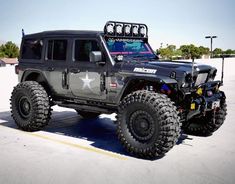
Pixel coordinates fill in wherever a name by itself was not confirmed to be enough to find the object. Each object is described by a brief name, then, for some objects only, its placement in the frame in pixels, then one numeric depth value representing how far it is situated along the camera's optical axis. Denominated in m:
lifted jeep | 3.54
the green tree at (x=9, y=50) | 74.22
